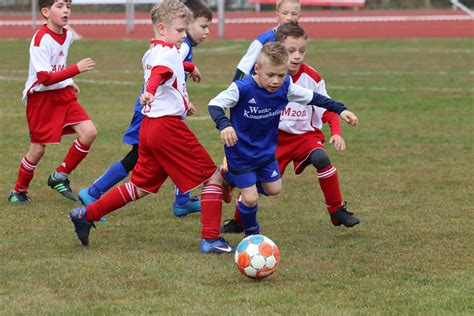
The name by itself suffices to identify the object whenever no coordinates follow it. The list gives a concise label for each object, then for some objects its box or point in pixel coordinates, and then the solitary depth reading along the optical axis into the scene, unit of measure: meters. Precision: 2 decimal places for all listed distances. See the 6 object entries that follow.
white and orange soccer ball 11.07
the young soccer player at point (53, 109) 15.90
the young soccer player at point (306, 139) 14.03
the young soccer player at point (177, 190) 14.91
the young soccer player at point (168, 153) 12.82
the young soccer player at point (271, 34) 15.20
